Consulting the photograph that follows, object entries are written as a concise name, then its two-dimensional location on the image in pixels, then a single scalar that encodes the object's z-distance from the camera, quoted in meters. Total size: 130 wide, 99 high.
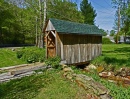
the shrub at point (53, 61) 7.38
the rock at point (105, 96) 4.35
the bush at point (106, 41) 26.17
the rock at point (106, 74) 8.19
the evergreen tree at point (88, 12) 27.84
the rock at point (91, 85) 4.53
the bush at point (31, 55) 8.40
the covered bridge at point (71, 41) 7.79
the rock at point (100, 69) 8.73
